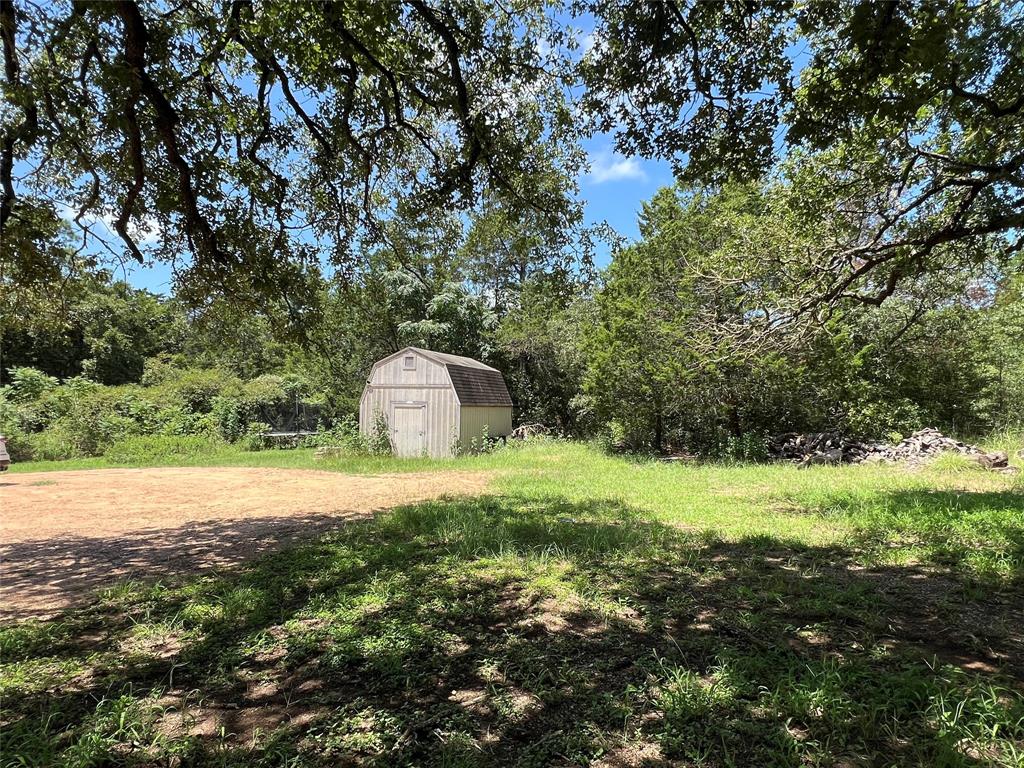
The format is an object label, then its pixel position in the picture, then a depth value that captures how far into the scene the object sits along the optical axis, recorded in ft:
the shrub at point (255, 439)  69.56
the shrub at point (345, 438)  60.49
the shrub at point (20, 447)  60.18
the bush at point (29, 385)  68.23
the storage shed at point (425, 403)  60.18
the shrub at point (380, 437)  61.11
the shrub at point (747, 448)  46.78
